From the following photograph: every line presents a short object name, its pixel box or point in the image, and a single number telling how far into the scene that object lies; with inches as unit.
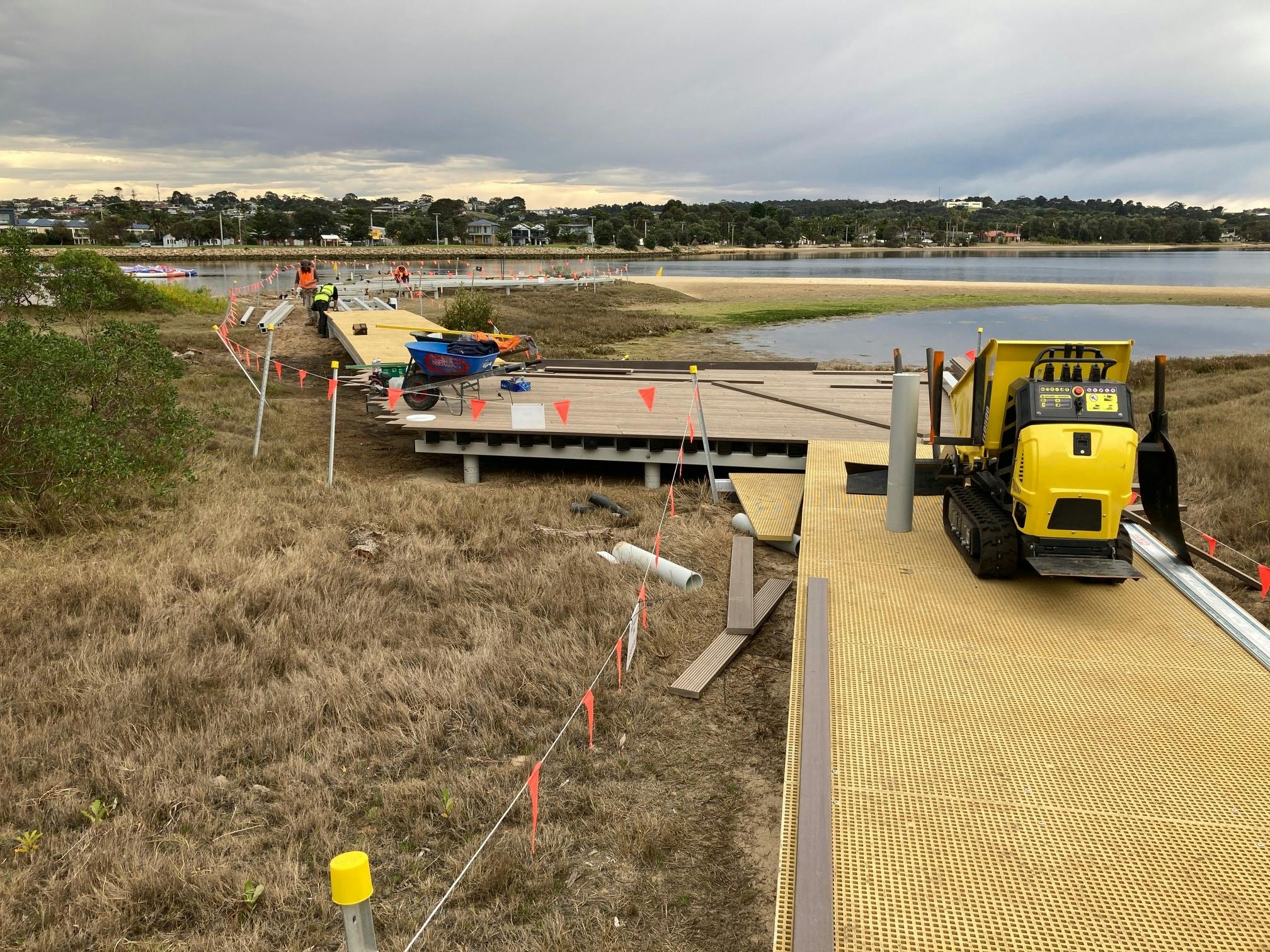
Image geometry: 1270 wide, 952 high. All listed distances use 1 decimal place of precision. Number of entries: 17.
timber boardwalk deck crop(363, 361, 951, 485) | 478.3
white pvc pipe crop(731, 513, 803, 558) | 345.7
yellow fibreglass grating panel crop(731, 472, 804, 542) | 348.8
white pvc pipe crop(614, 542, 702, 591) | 308.8
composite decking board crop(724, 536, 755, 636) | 263.4
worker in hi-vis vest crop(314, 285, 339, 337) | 1062.4
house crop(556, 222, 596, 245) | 5911.9
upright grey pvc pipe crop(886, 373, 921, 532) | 261.4
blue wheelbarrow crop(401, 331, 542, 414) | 559.8
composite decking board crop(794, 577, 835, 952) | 113.1
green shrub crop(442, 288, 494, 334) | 1018.1
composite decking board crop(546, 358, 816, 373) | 714.2
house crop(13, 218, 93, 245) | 4798.0
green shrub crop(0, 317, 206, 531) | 339.9
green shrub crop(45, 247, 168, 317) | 563.8
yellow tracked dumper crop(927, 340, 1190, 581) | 209.6
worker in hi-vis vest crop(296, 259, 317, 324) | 1294.3
